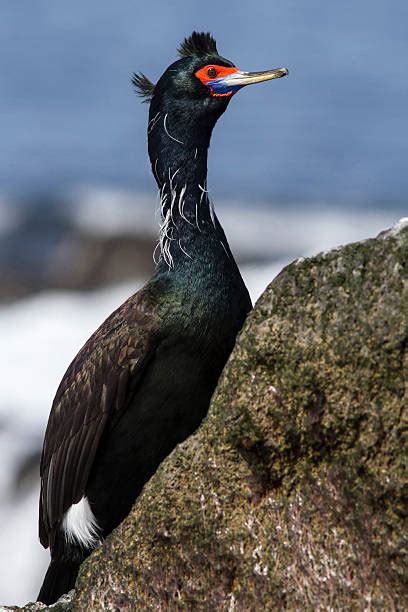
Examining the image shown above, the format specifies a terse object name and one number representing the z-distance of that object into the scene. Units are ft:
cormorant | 46.47
